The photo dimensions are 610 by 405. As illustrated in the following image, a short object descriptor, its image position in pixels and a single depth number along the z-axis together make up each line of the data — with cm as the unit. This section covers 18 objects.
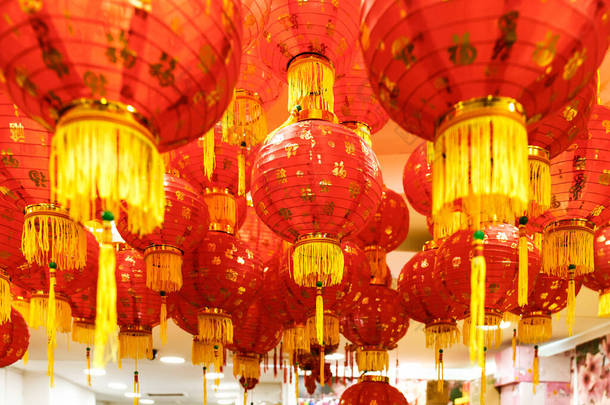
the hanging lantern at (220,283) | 171
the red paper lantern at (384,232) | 222
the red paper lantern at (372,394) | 226
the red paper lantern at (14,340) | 199
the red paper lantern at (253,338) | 223
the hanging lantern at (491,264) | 158
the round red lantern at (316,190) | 135
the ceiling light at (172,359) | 607
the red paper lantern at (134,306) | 186
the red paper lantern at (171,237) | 146
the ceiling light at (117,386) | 839
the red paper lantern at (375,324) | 221
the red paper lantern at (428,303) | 189
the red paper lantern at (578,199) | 140
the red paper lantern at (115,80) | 64
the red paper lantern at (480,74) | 68
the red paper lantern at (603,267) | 168
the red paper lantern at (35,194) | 112
